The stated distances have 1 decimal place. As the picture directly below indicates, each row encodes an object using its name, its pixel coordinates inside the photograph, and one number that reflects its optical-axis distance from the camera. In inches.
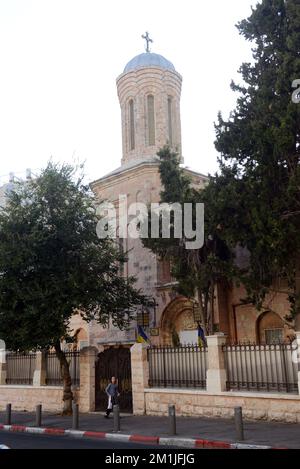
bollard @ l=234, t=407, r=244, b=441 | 396.8
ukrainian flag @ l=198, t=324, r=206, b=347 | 799.6
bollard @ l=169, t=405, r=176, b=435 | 446.0
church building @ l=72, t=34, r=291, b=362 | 845.2
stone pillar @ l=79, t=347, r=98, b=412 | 679.7
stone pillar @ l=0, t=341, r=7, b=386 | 825.5
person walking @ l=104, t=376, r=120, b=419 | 605.6
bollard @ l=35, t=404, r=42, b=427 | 570.3
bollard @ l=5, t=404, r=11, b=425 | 600.5
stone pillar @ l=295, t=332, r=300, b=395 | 483.8
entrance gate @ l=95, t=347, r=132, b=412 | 653.9
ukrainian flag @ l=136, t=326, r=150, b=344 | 909.3
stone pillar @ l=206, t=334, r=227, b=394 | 553.3
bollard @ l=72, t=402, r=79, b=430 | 526.0
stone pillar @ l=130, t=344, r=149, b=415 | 624.8
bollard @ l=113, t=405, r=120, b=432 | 494.3
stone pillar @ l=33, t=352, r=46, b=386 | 754.2
